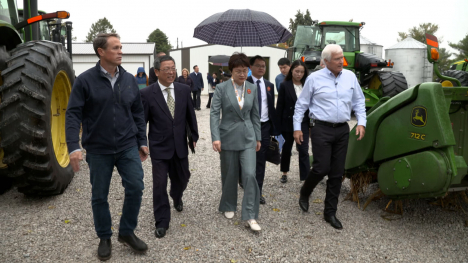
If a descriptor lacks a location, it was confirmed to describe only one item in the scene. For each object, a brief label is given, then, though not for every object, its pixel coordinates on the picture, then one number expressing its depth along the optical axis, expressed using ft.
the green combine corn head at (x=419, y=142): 11.20
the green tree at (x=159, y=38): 223.10
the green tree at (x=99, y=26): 233.78
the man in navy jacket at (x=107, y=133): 10.25
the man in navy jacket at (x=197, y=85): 52.03
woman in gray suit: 13.51
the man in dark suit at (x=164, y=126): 12.88
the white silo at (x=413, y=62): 71.31
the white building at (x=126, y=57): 84.69
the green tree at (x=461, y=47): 131.34
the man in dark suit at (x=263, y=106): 16.15
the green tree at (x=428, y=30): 144.17
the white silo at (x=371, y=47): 81.00
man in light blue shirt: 13.41
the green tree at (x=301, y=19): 211.20
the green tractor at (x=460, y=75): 27.94
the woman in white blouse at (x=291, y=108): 17.62
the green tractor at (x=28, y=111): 12.98
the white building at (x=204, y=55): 103.40
